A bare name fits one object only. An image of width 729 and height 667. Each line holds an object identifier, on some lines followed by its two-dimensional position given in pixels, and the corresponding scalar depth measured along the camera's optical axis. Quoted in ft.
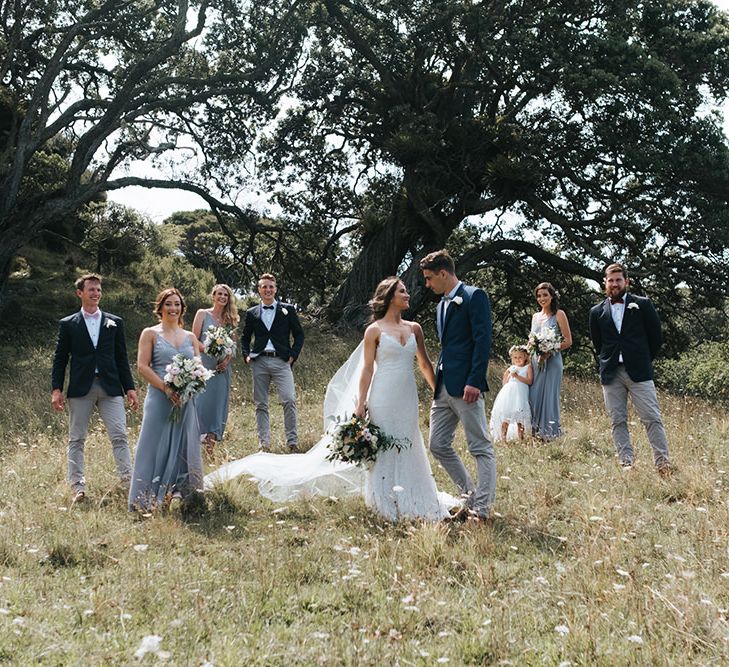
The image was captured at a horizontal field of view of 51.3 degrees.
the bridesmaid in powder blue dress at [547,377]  34.71
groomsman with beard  26.66
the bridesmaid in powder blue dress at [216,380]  33.09
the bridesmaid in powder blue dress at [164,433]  23.47
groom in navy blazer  20.89
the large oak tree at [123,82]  62.34
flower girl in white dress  34.83
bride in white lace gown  21.67
